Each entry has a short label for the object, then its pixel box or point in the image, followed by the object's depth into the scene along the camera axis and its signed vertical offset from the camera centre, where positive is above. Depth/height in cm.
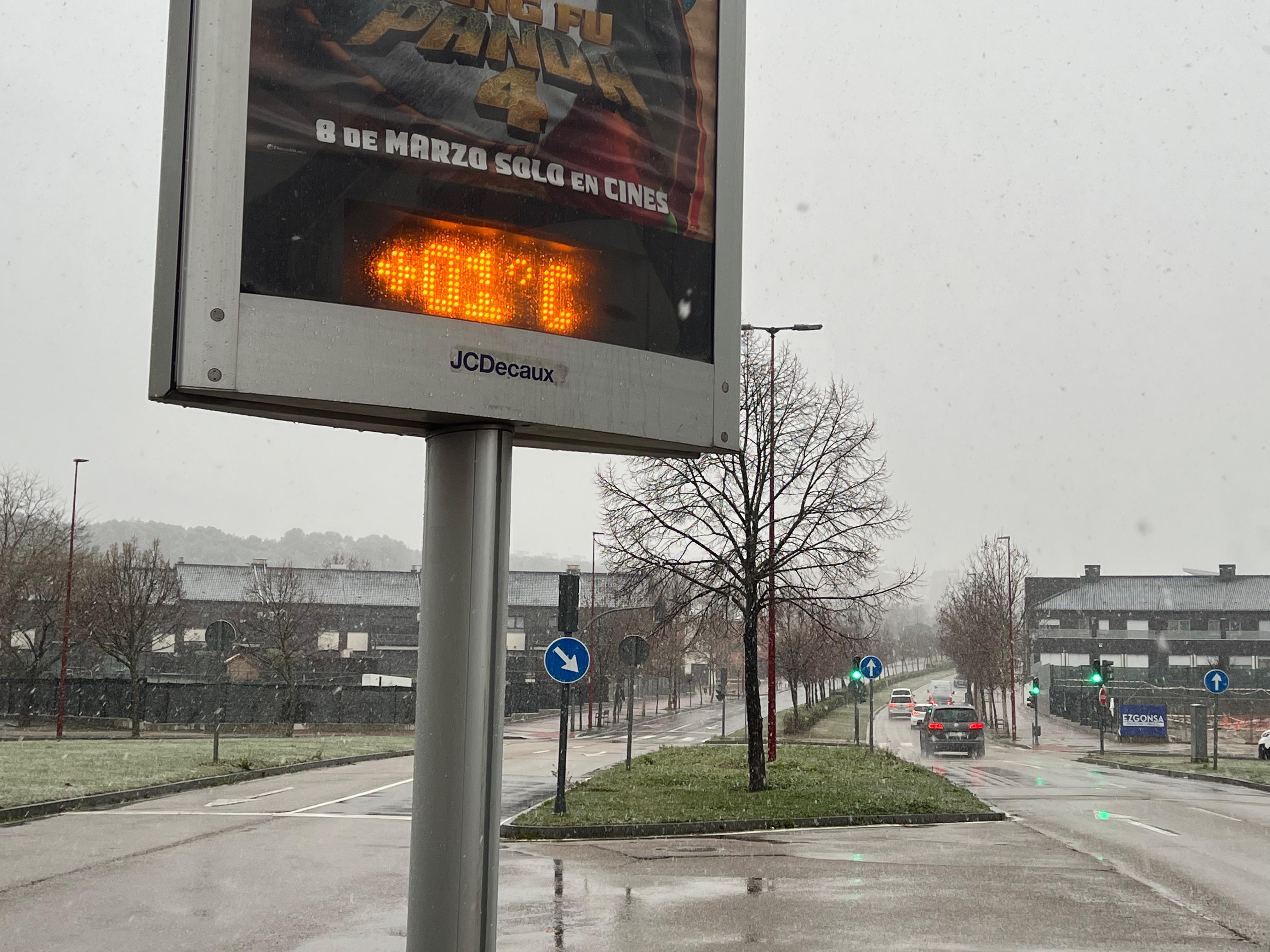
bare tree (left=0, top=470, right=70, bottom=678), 4278 +64
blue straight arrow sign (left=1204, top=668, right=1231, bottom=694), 2977 -173
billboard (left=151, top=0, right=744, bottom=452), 382 +130
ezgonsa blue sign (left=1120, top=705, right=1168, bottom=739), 4831 -452
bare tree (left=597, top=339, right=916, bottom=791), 2066 +146
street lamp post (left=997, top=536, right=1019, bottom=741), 5209 +39
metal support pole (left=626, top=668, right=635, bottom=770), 2514 -227
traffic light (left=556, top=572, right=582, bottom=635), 1647 -10
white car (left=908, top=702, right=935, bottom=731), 5400 -530
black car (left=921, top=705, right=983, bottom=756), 3866 -407
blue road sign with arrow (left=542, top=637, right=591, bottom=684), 1498 -77
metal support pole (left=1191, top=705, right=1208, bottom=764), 3622 -374
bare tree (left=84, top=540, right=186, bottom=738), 4488 -63
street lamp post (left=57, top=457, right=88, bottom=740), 3869 -166
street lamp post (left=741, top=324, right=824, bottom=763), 2078 +147
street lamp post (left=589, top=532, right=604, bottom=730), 5150 -370
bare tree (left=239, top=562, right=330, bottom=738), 4788 -146
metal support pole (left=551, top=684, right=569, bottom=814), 1673 -234
